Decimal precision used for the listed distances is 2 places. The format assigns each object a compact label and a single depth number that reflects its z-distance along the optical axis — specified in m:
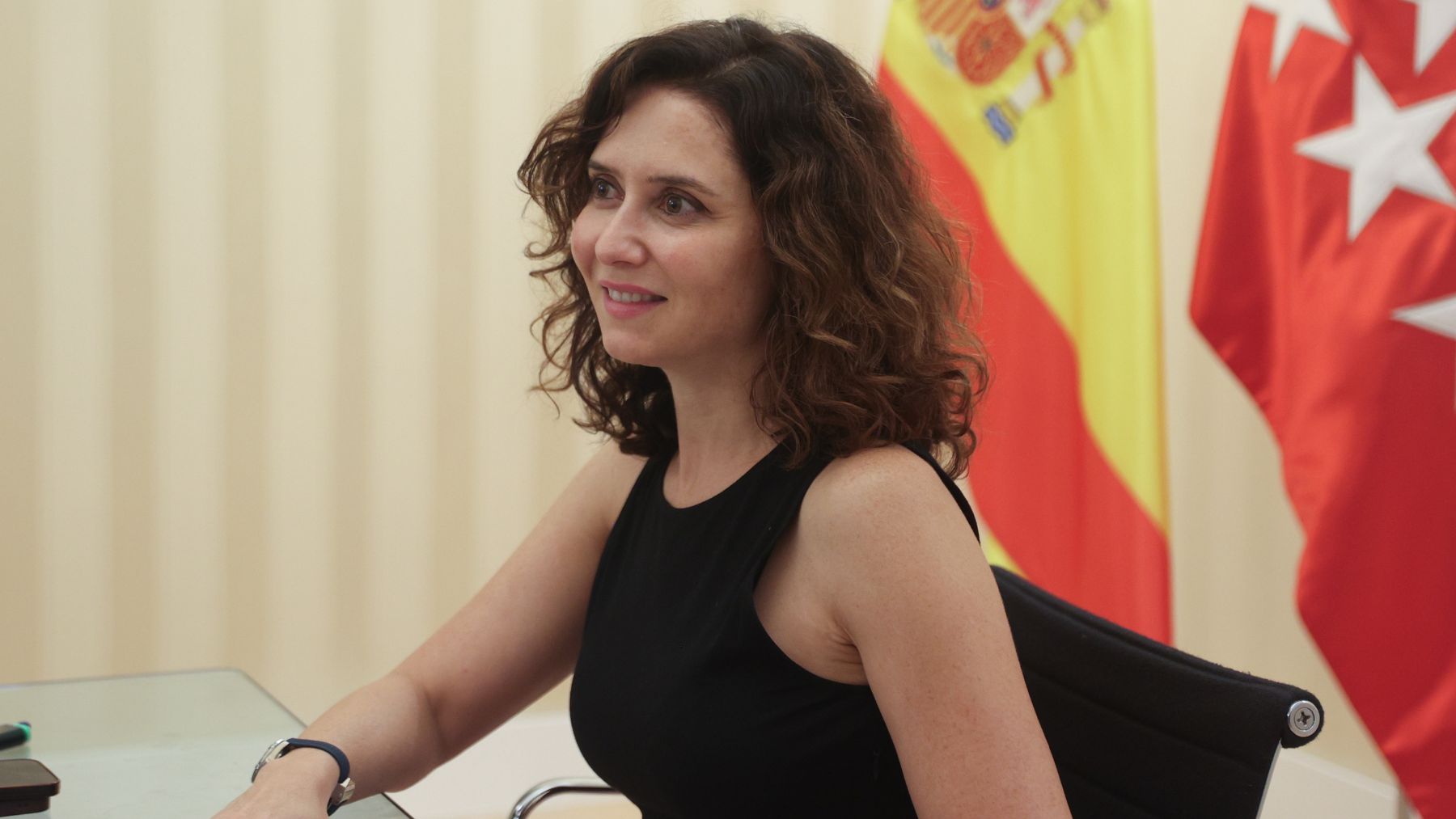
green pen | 3.26
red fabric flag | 3.71
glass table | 3.15
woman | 3.03
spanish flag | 4.19
